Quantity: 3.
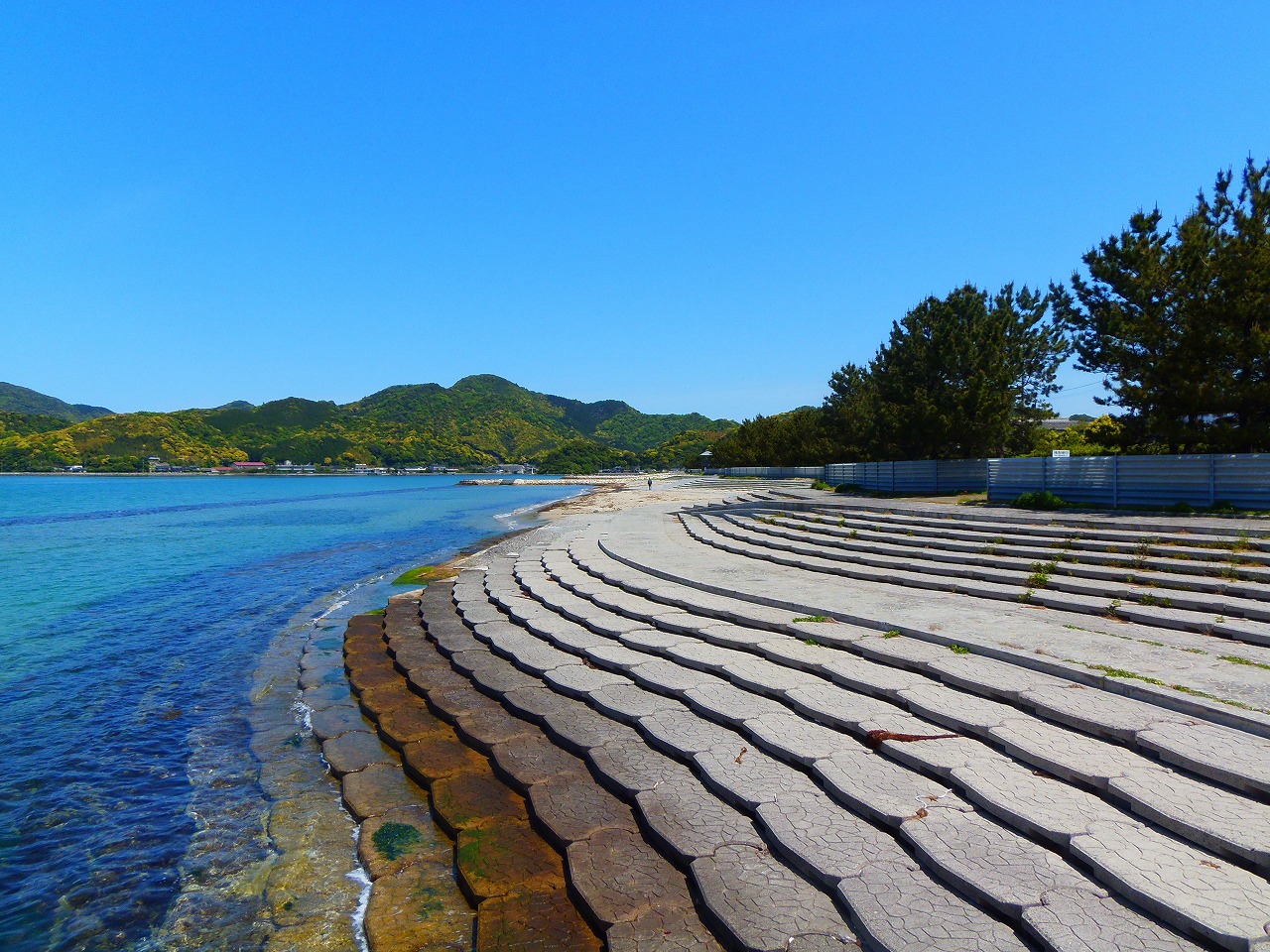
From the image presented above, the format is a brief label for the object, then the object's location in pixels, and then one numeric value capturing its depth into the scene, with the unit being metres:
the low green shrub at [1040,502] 16.22
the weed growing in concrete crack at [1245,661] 6.29
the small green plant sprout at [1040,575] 9.71
